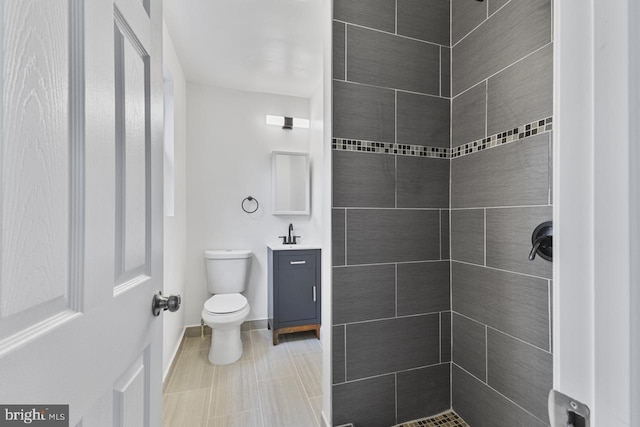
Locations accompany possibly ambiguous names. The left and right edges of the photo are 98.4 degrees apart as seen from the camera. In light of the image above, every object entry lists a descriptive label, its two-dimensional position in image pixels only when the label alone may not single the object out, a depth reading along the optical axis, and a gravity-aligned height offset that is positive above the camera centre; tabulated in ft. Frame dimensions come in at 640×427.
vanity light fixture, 9.84 +3.31
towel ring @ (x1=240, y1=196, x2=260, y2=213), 9.59 +0.47
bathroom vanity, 8.29 -2.36
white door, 1.14 +0.02
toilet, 7.18 -2.51
